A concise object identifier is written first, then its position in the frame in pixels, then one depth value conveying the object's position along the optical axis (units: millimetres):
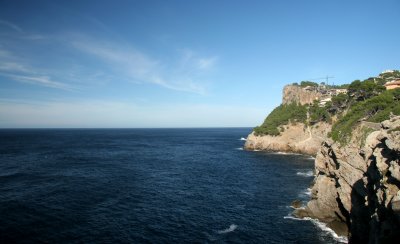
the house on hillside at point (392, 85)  87788
